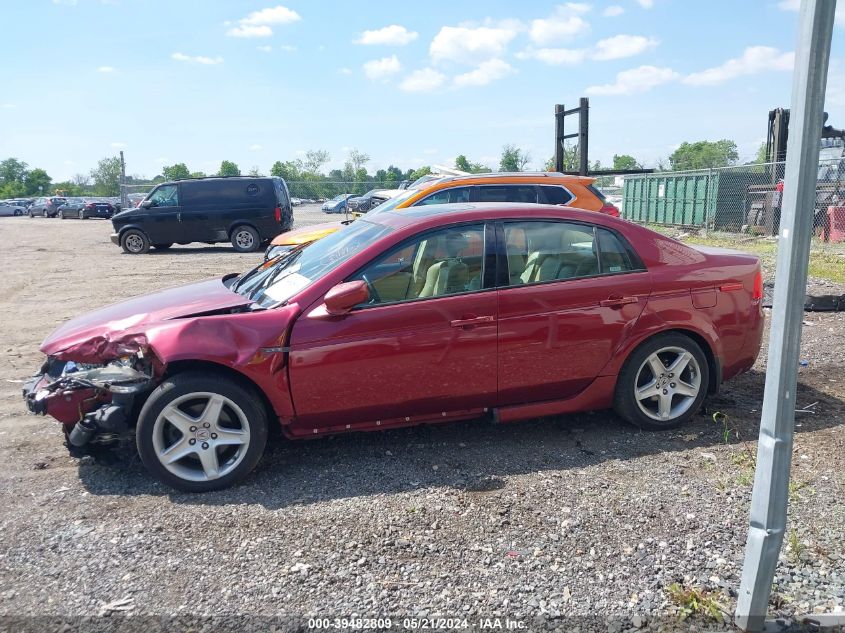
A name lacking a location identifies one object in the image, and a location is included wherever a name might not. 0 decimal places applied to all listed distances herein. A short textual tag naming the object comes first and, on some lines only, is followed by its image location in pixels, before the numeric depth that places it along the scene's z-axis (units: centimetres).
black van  1833
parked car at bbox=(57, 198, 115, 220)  4341
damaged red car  389
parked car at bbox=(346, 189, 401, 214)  3489
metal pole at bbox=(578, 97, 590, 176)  1262
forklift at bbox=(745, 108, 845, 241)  1638
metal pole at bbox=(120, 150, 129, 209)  3139
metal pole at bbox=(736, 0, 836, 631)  230
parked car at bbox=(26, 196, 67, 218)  4754
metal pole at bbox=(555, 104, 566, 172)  1370
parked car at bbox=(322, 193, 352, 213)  3822
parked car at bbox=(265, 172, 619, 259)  959
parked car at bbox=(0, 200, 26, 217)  5306
